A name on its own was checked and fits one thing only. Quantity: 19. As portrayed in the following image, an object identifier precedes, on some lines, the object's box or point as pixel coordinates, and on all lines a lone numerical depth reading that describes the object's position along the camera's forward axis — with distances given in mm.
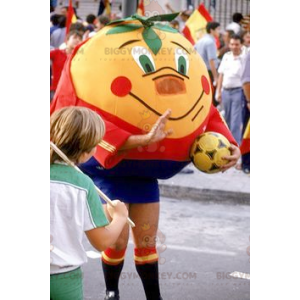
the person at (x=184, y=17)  12984
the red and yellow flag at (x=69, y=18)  9514
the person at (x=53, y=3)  12805
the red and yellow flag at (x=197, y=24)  11758
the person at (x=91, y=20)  12953
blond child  2943
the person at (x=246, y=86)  8703
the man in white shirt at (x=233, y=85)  9616
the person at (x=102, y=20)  10164
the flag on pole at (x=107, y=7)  15515
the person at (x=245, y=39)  9828
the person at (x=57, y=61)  8109
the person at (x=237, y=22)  11758
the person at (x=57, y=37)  10719
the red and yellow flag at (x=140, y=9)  7208
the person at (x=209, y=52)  10258
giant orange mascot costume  4000
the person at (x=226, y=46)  11062
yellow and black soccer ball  4109
